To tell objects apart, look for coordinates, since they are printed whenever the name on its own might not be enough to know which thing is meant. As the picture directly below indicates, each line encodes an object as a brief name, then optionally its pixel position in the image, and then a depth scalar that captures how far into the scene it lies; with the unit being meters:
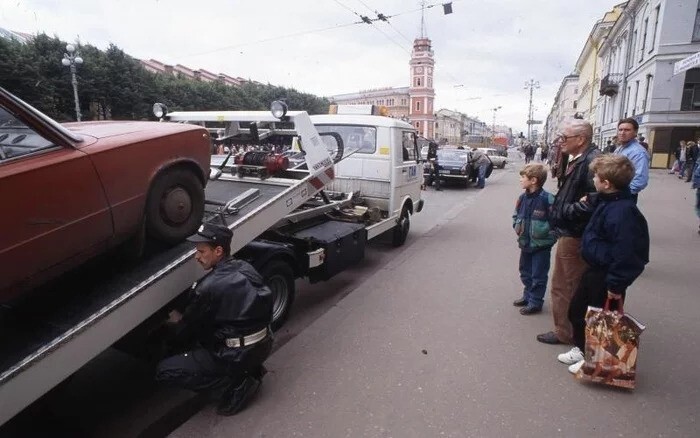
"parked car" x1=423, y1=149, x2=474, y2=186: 16.69
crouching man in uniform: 2.74
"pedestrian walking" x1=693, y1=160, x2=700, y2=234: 7.47
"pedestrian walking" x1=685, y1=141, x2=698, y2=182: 17.41
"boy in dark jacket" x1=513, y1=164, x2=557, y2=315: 4.27
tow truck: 2.25
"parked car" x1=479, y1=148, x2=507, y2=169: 29.58
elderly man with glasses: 3.38
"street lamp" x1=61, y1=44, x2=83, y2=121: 18.70
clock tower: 91.69
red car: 2.12
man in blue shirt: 4.68
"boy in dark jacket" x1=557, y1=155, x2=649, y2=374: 2.83
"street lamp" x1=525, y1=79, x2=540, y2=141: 60.74
